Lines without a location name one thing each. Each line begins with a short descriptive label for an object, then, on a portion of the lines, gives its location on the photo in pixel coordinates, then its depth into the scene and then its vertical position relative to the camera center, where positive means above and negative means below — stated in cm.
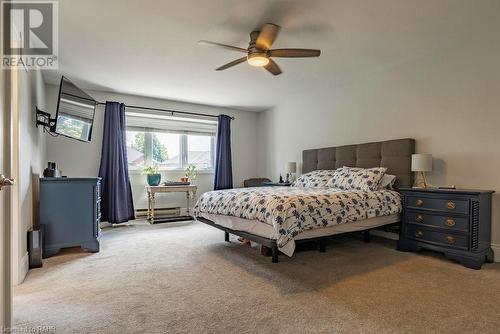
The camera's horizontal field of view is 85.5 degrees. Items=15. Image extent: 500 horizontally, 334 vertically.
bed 250 -48
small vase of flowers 600 -21
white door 118 -20
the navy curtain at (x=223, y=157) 611 +15
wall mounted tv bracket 342 +56
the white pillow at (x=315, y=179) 426 -24
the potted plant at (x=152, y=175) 536 -23
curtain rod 527 +110
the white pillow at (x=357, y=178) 354 -19
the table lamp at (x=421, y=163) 326 +2
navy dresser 313 -60
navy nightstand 276 -65
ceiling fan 263 +114
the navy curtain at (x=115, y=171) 487 -14
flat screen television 335 +69
